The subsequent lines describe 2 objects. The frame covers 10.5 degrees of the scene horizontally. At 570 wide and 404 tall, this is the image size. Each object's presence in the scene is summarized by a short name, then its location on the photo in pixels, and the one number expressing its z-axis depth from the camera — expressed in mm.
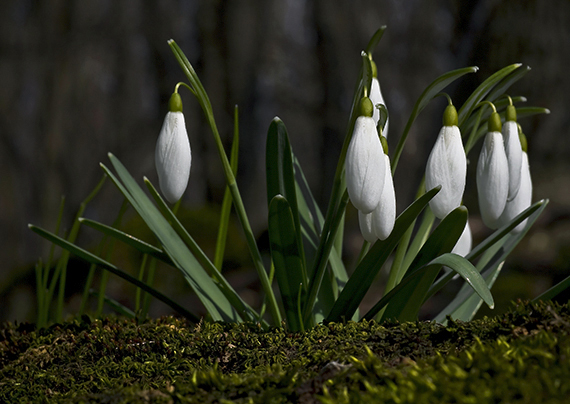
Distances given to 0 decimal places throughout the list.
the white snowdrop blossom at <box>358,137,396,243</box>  829
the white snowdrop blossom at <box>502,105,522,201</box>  846
